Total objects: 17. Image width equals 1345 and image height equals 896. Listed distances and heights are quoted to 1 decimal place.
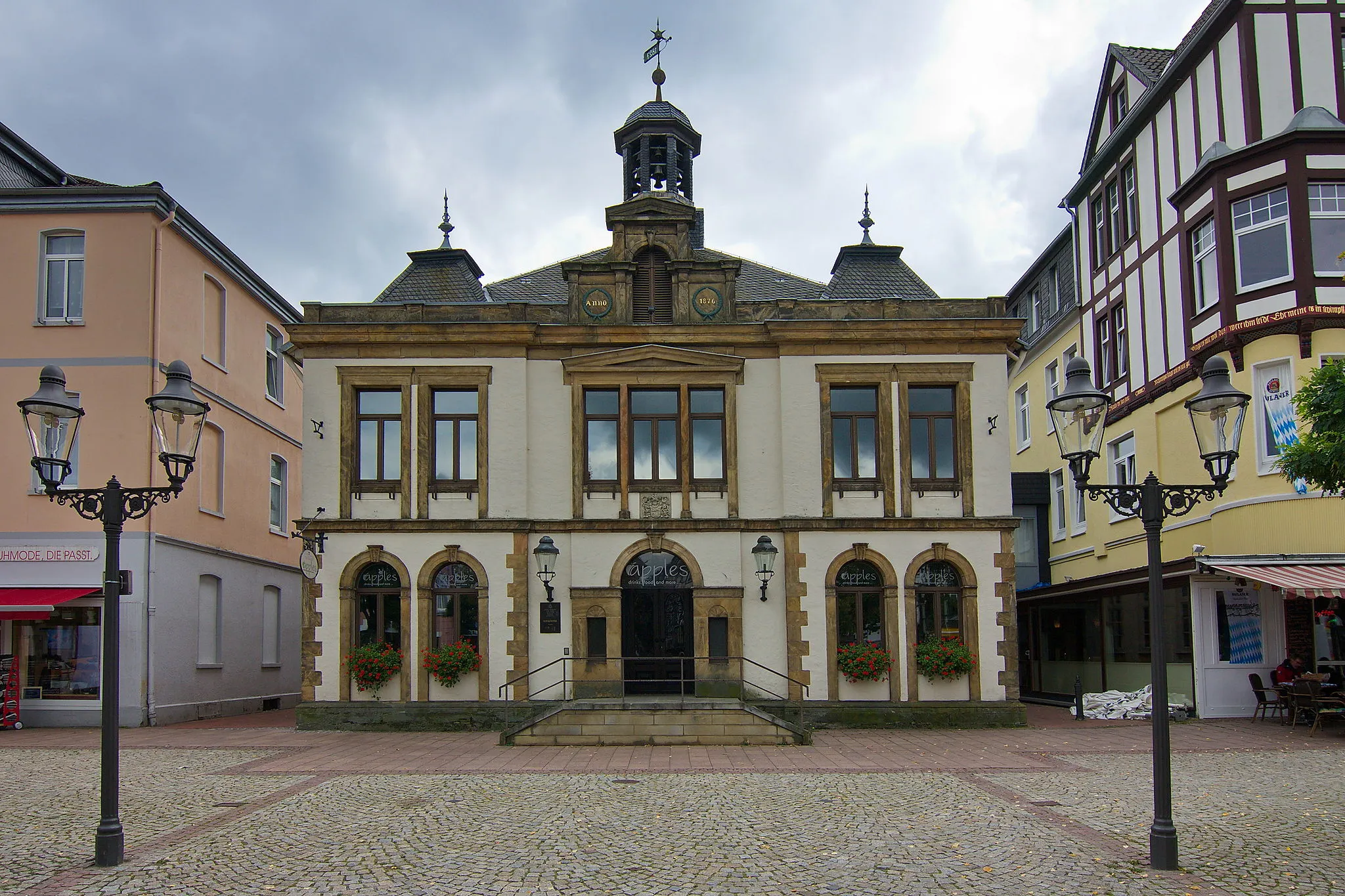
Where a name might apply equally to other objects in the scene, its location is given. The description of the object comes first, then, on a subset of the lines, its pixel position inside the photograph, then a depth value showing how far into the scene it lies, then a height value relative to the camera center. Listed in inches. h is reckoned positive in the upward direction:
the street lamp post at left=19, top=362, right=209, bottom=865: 411.5 +41.3
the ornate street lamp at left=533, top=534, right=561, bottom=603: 883.4 +16.3
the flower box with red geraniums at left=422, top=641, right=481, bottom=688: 899.4 -61.6
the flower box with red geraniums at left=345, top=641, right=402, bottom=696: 902.4 -62.6
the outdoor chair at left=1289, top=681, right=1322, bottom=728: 802.2 -89.4
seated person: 862.5 -76.2
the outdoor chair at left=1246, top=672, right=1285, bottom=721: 863.7 -99.0
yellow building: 904.3 +204.3
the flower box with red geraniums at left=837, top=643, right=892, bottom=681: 895.7 -67.2
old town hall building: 911.0 +67.5
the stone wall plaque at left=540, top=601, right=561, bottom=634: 911.7 -30.5
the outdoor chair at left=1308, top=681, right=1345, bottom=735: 784.3 -94.9
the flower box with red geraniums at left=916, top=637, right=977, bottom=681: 898.1 -67.4
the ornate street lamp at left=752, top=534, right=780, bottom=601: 893.2 +14.8
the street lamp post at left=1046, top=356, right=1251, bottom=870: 391.9 +38.1
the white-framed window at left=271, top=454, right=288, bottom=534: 1251.2 +97.3
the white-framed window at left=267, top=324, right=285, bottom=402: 1251.8 +229.1
